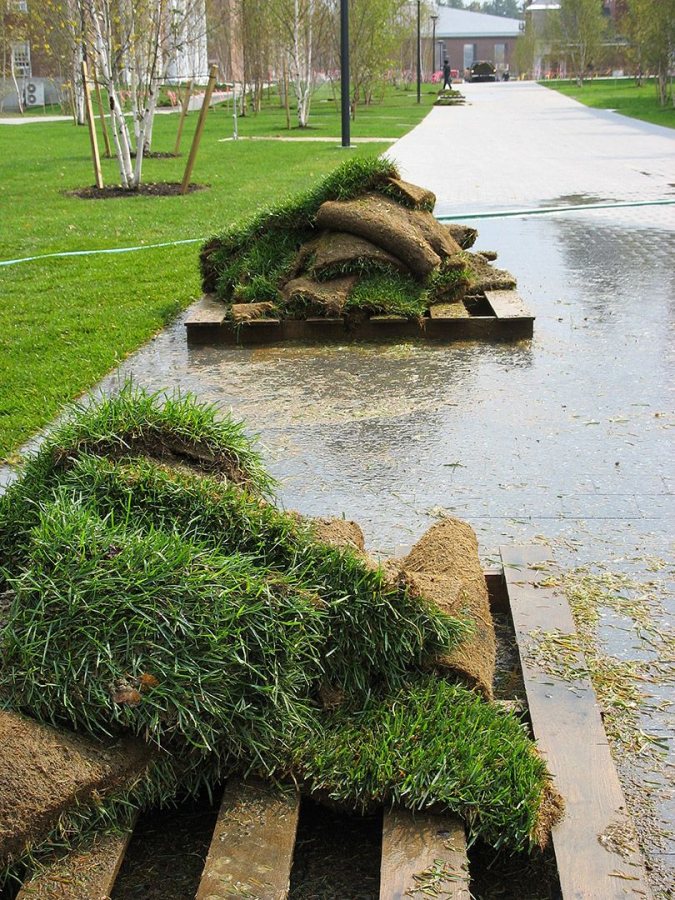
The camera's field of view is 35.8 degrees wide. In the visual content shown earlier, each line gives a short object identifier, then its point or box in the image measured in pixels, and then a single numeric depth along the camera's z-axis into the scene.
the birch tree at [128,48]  14.78
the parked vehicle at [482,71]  95.88
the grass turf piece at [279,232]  7.32
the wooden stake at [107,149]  22.08
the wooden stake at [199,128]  13.83
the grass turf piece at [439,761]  2.20
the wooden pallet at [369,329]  6.89
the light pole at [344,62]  22.70
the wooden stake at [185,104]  18.53
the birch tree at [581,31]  65.75
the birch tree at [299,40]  31.97
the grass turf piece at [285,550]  2.55
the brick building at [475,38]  128.88
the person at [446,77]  72.19
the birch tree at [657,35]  35.56
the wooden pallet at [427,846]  2.02
